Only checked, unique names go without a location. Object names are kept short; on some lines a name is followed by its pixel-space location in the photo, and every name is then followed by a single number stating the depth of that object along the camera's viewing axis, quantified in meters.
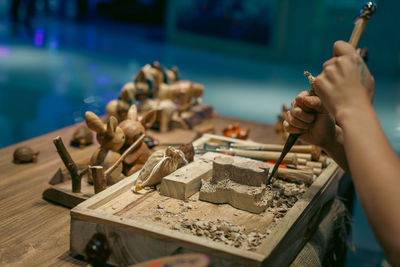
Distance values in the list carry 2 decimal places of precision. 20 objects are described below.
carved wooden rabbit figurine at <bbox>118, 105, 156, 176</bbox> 1.50
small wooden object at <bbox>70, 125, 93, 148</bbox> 1.86
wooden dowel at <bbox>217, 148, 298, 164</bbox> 1.51
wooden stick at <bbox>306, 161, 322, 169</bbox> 1.56
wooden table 1.09
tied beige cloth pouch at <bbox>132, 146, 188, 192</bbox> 1.27
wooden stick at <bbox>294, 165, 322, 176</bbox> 1.50
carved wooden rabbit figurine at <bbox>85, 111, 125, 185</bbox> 1.41
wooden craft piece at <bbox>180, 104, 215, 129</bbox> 2.25
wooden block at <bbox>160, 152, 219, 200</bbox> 1.23
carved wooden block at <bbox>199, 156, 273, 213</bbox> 1.19
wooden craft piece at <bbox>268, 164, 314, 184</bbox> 1.41
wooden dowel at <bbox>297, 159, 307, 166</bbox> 1.55
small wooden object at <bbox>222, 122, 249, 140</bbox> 2.01
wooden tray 0.96
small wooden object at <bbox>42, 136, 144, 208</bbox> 1.30
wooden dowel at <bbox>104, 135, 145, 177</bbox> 1.39
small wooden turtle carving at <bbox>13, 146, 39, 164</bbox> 1.62
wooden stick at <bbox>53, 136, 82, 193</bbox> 1.26
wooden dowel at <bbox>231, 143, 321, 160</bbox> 1.60
